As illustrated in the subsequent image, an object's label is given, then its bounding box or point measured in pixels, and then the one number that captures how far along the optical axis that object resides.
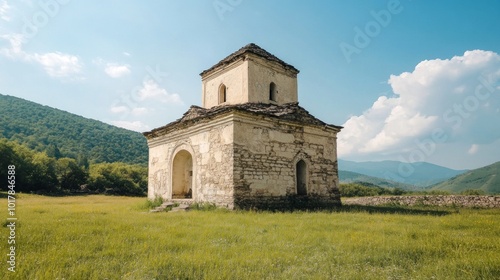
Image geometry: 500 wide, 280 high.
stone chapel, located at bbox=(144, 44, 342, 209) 11.29
